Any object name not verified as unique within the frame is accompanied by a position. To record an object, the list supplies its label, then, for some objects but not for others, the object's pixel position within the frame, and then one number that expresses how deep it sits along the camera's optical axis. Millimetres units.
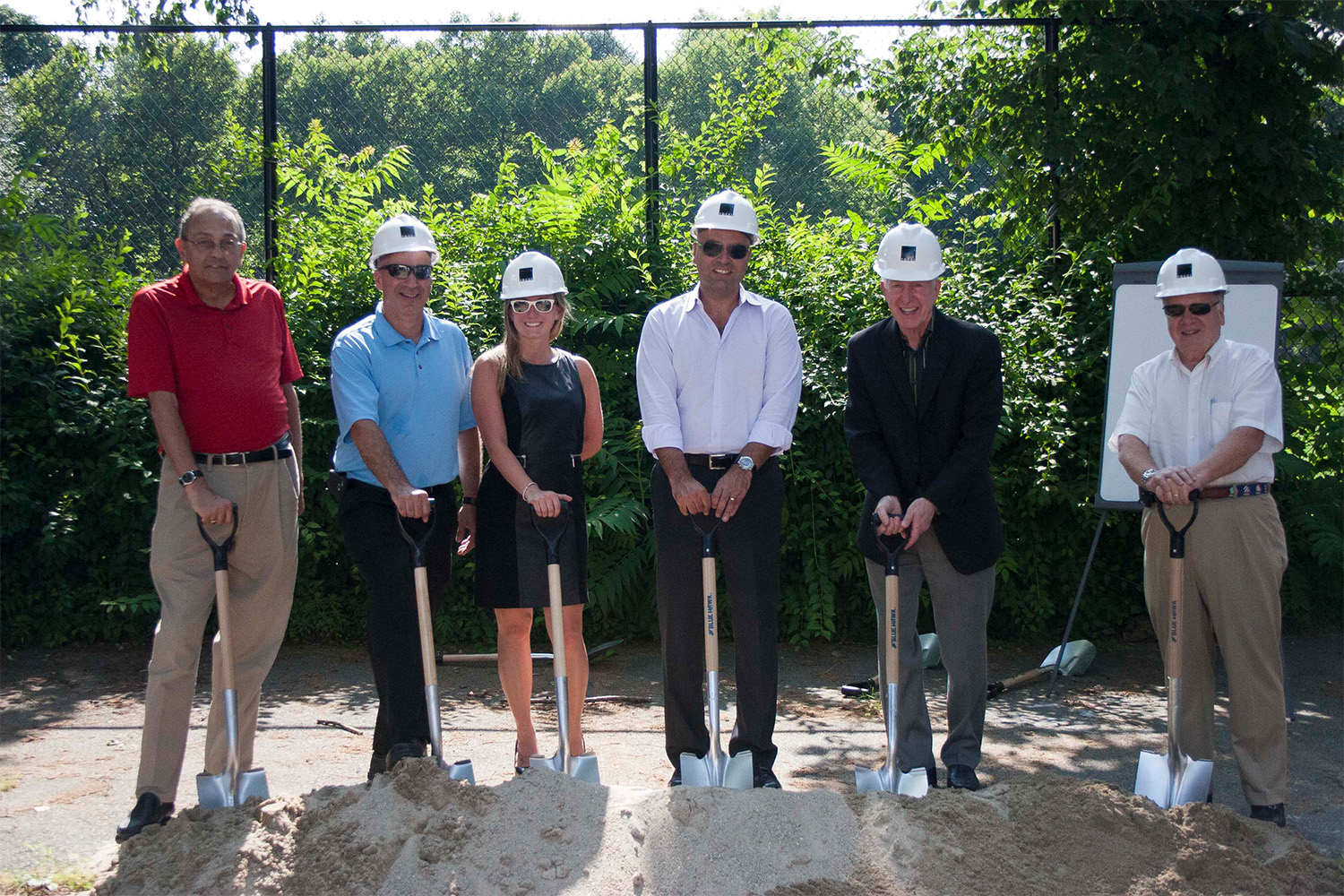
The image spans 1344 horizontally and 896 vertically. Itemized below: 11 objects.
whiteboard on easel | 5914
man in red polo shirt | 3891
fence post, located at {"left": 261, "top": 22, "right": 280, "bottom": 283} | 7309
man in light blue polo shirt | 4066
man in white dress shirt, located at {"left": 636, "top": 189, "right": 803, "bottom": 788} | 4215
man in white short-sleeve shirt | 3951
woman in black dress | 4258
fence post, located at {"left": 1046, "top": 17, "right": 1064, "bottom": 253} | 6727
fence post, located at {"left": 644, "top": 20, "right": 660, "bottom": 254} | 7340
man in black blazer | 4129
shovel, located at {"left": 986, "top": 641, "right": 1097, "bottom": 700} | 6410
